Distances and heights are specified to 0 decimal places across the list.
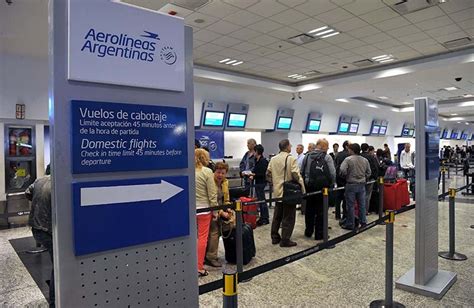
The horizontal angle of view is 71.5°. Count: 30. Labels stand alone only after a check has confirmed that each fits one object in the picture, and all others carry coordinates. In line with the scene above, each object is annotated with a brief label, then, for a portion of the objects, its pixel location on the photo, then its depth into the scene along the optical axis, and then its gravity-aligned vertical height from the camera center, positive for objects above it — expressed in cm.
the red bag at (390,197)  748 -109
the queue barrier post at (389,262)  301 -104
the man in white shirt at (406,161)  996 -39
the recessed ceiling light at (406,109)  1797 +217
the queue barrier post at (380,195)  630 -91
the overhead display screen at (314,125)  1362 +101
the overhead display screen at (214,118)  984 +96
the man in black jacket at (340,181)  641 -63
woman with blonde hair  377 -56
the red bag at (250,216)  566 -115
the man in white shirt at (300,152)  764 -6
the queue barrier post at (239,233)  365 -93
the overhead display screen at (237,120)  1055 +99
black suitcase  422 -124
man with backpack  534 -55
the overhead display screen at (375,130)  1755 +103
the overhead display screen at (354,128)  1602 +103
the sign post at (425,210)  335 -63
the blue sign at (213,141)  1013 +29
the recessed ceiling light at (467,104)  1634 +221
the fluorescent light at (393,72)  908 +216
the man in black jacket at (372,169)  688 -43
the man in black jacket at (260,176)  644 -52
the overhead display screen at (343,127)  1529 +104
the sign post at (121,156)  113 -2
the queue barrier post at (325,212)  459 -90
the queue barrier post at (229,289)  145 -61
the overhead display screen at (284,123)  1226 +101
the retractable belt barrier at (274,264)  187 -77
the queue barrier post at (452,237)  433 -119
